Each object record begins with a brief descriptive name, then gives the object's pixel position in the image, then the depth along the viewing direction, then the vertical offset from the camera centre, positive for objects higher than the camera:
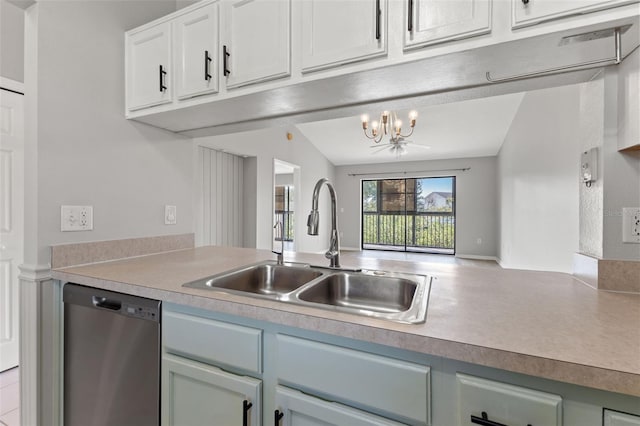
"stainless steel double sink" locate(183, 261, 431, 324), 1.11 -0.32
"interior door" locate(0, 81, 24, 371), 2.08 -0.03
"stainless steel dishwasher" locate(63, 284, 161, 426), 1.10 -0.62
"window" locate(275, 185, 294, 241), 7.15 +0.40
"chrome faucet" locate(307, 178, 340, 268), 1.37 -0.07
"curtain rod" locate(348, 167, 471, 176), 7.17 +1.08
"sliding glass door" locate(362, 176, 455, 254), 7.63 -0.06
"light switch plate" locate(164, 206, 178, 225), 1.92 -0.03
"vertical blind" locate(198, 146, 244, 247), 3.73 +0.20
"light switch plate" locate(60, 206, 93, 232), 1.43 -0.04
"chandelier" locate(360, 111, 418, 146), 4.35 +1.48
